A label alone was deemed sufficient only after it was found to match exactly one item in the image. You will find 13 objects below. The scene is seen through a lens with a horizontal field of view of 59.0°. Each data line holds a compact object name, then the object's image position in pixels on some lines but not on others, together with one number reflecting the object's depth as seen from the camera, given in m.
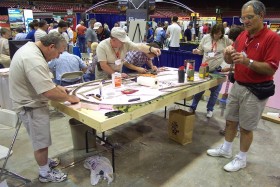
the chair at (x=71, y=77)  3.28
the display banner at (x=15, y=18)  9.05
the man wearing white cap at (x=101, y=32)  7.07
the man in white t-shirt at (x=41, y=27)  4.93
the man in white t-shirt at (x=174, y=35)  7.21
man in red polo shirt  1.98
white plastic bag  2.28
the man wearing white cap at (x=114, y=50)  2.74
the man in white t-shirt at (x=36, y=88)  1.83
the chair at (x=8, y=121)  1.96
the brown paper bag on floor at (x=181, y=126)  2.84
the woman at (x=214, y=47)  3.23
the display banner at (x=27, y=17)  9.48
